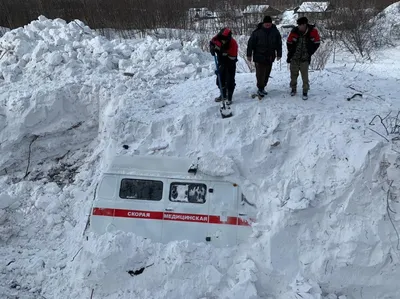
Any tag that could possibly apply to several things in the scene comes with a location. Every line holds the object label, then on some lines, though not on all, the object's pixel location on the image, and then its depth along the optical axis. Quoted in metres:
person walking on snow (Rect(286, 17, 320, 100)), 6.49
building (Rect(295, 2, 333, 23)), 22.44
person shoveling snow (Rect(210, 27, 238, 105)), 6.62
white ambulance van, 5.68
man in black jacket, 6.62
